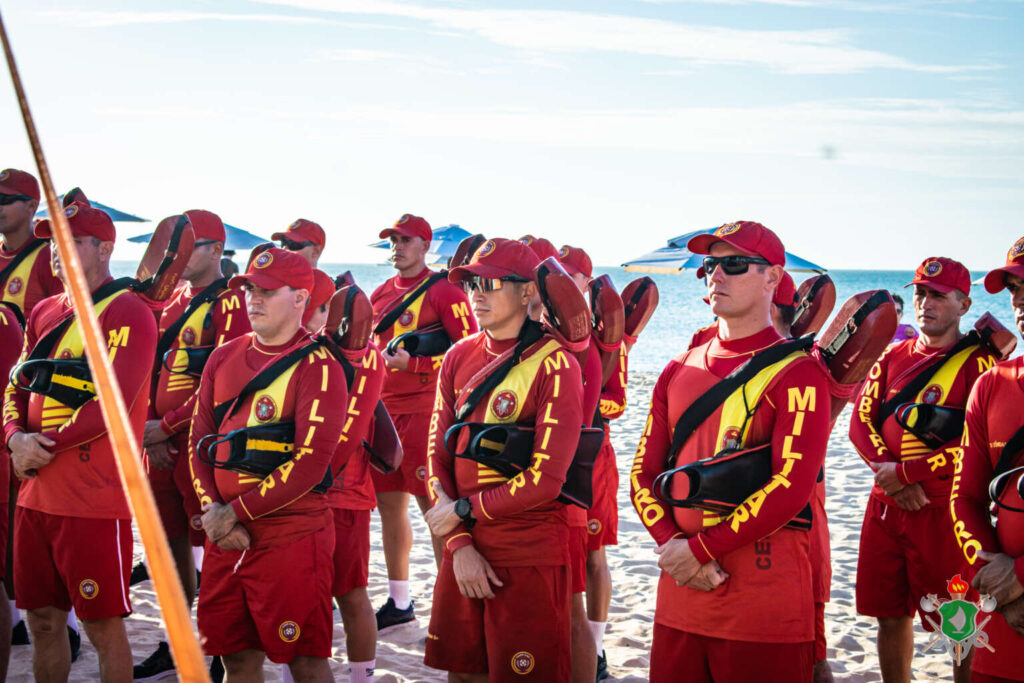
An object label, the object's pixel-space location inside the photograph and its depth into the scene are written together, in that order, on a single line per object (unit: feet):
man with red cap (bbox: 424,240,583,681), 12.78
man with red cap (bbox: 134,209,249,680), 20.07
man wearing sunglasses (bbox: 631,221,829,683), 10.93
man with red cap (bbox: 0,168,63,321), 20.42
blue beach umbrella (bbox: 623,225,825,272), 36.99
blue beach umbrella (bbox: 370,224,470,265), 41.93
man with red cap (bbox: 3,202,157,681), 14.79
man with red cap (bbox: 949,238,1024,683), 11.16
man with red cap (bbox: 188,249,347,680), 13.70
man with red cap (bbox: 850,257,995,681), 16.93
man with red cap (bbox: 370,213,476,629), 22.00
